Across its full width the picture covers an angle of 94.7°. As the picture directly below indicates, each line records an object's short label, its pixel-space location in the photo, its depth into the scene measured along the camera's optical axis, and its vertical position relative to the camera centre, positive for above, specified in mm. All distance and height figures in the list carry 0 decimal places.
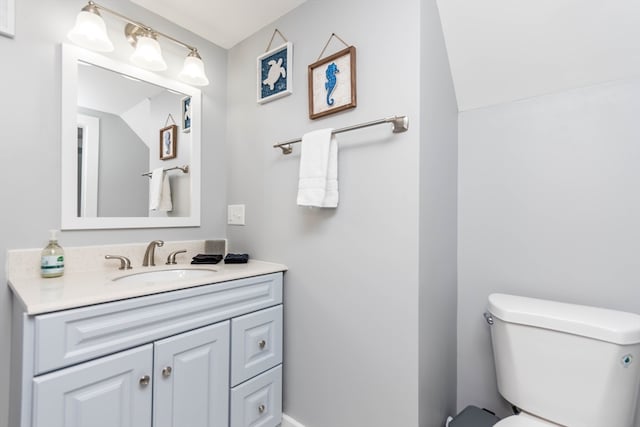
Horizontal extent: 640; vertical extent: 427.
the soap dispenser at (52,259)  1151 -161
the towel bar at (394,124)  1104 +368
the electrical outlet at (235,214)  1778 +25
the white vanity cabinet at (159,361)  808 -482
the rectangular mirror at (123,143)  1295 +382
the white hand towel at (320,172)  1260 +202
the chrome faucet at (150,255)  1490 -184
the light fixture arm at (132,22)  1224 +924
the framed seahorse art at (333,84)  1260 +607
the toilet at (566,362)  926 -486
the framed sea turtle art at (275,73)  1505 +775
